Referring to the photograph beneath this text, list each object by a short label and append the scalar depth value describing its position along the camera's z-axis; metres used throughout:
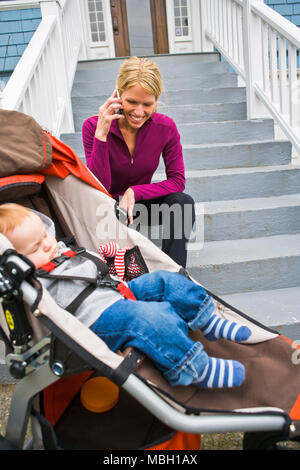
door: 5.75
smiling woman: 1.84
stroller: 1.00
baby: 1.11
